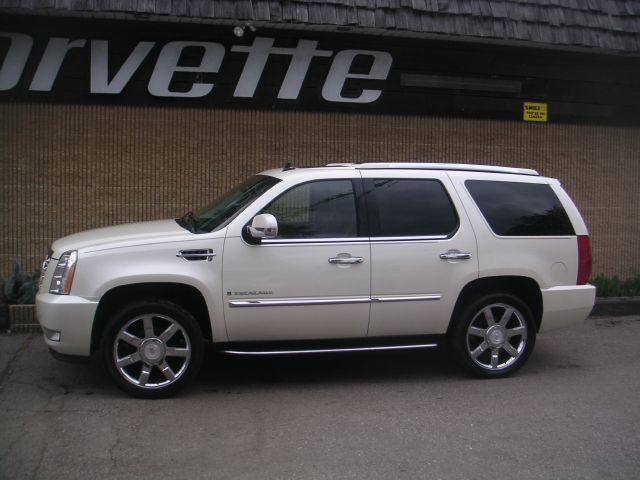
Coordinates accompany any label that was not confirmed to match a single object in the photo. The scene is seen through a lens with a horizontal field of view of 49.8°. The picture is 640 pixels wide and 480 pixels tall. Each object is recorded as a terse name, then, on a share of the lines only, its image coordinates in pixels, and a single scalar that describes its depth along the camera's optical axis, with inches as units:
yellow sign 399.5
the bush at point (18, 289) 302.5
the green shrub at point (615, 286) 373.4
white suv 215.3
